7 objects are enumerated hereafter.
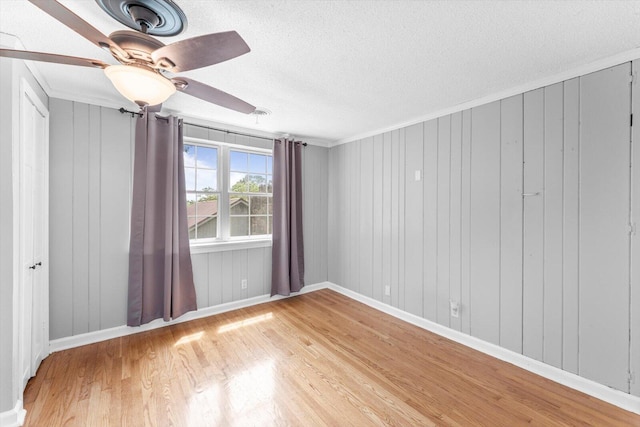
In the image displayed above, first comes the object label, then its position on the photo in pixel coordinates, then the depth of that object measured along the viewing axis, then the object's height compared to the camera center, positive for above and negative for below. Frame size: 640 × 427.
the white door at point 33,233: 1.83 -0.16
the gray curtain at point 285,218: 3.84 -0.08
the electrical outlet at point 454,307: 2.77 -0.98
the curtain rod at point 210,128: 2.77 +1.06
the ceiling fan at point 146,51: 1.13 +0.72
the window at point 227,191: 3.37 +0.28
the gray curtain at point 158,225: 2.83 -0.14
